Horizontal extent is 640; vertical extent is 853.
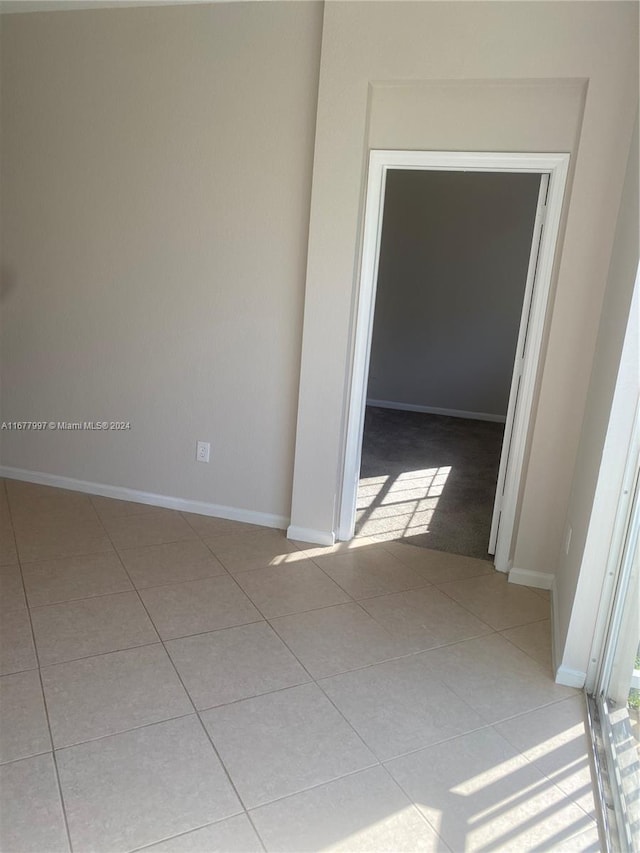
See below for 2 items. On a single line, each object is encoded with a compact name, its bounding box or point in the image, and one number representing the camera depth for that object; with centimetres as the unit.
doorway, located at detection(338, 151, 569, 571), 269
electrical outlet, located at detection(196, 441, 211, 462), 340
